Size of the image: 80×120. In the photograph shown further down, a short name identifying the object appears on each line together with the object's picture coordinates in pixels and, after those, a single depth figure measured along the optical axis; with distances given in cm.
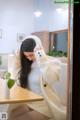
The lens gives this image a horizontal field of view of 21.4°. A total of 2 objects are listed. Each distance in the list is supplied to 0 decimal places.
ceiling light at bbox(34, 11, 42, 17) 149
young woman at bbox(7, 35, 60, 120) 154
